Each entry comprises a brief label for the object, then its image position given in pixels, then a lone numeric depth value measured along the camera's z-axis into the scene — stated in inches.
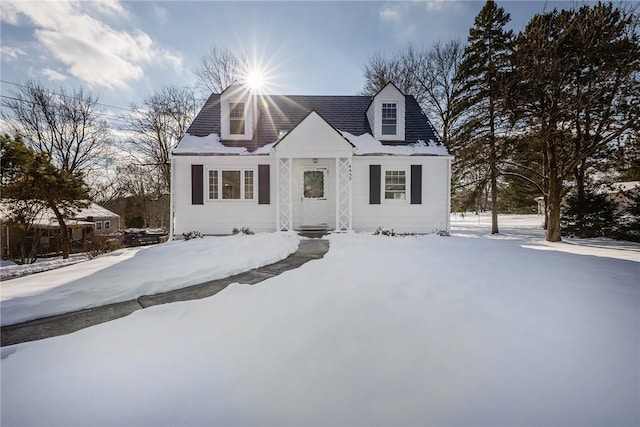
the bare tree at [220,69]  690.2
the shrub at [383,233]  372.0
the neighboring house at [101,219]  824.9
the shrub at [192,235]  359.8
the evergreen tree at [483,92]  479.5
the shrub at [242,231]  370.0
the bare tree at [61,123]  721.6
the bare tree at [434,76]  642.2
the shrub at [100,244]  517.6
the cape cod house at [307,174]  366.3
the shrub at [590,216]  425.4
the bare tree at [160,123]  722.8
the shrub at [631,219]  387.2
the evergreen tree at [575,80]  306.0
